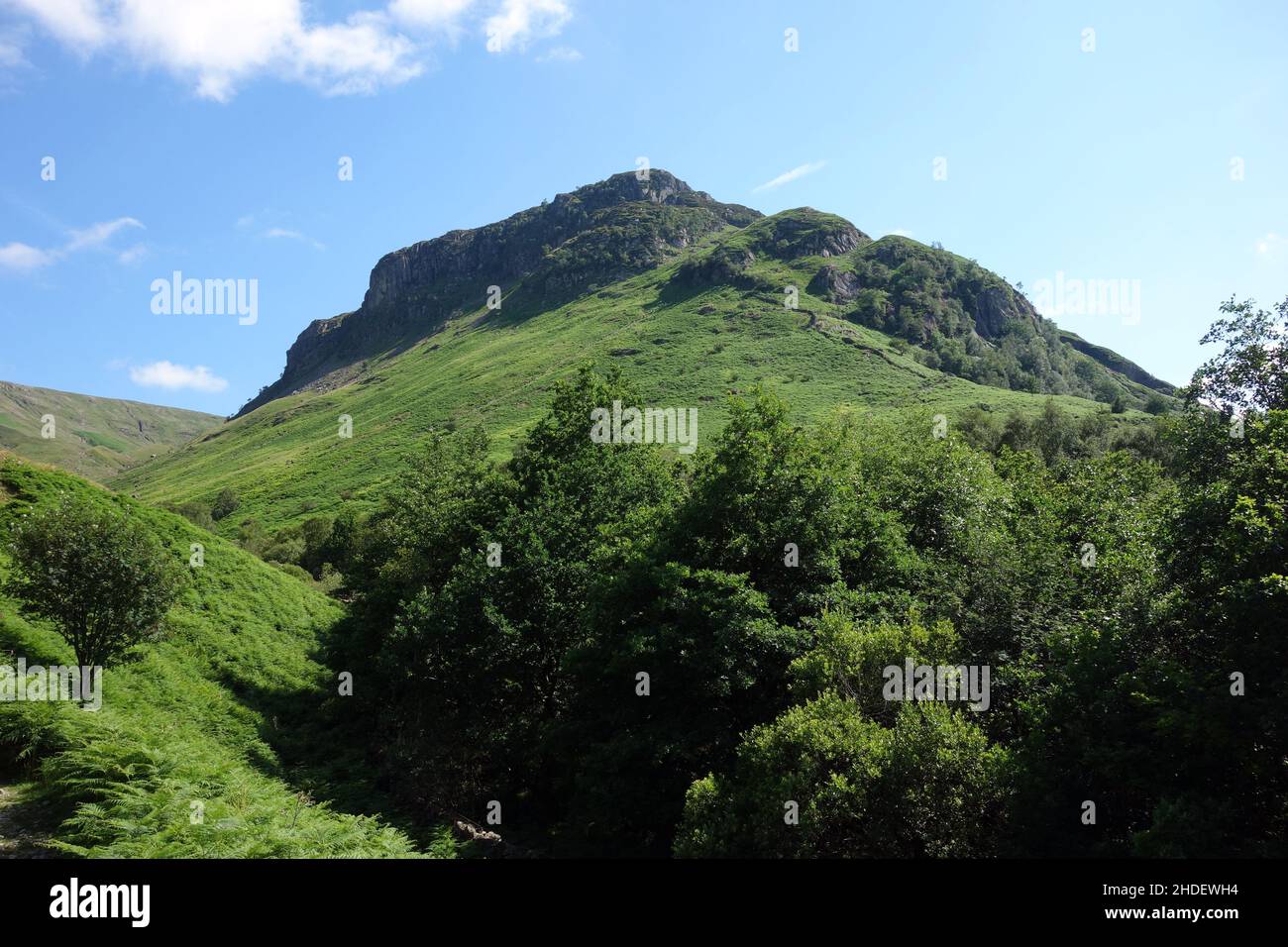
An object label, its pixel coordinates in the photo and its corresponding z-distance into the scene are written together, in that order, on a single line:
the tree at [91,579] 21.55
